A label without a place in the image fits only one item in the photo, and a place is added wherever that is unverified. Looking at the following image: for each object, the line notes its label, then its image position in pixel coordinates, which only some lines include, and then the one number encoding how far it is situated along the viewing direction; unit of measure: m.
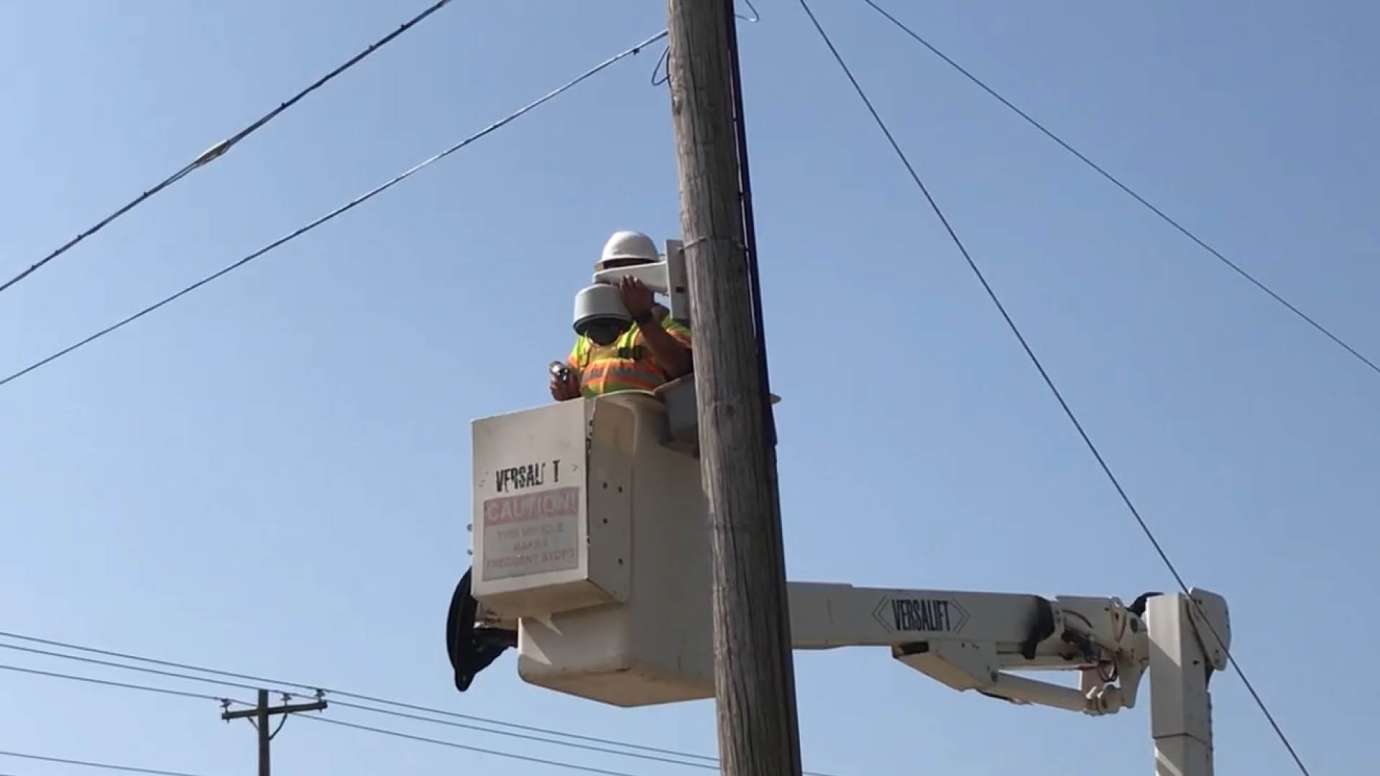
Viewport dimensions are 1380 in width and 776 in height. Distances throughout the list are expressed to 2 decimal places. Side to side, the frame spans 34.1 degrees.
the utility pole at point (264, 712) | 31.11
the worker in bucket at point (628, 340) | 7.41
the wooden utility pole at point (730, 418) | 6.57
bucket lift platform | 6.93
